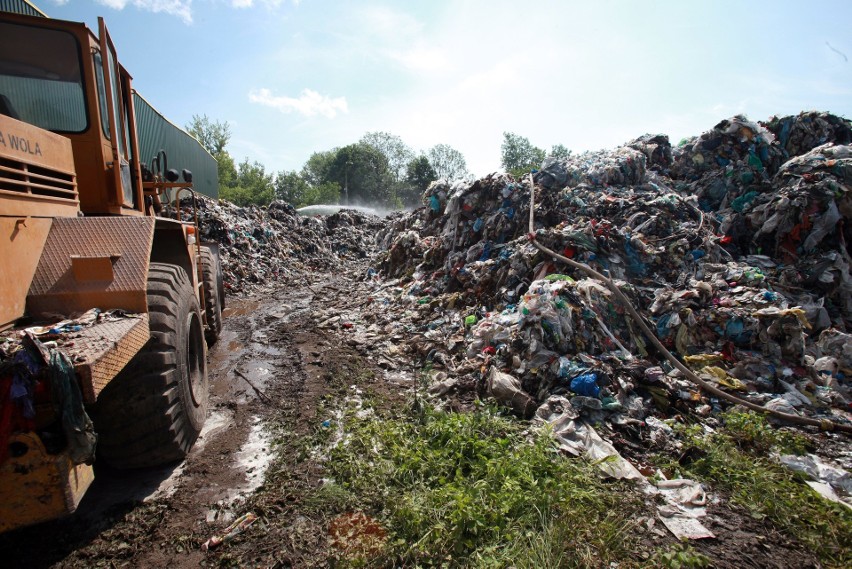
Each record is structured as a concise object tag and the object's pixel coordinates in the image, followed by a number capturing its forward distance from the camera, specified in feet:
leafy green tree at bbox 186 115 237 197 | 114.11
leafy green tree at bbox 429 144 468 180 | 208.95
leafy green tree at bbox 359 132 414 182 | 197.88
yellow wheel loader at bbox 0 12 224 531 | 5.42
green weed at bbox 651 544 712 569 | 7.00
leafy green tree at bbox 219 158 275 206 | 96.58
